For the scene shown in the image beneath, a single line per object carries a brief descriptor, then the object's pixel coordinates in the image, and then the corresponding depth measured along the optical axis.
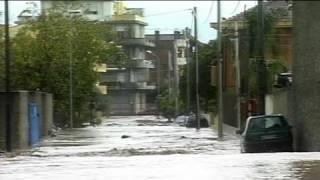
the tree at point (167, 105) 100.75
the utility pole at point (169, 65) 114.43
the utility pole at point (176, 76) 95.26
